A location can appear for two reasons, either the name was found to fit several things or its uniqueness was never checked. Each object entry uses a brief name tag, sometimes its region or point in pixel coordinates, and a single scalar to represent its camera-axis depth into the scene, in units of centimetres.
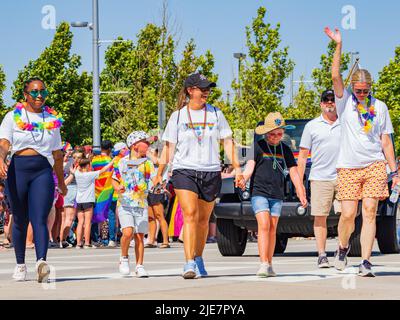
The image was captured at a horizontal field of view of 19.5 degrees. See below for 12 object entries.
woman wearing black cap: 1120
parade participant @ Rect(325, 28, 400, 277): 1130
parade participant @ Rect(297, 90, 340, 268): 1349
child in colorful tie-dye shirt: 1190
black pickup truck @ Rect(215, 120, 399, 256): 1591
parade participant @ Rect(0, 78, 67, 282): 1117
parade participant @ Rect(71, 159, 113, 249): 2114
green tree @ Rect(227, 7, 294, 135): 4816
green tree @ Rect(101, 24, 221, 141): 4297
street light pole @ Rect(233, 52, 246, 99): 4930
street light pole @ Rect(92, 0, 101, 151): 3347
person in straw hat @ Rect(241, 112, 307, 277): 1151
